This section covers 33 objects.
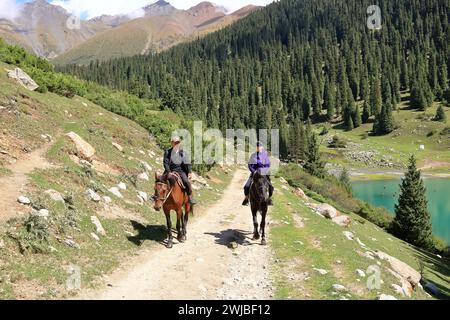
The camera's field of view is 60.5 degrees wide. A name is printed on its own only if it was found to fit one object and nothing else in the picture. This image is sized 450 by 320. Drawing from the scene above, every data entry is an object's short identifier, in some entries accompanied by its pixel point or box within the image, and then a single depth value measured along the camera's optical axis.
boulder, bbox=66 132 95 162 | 20.92
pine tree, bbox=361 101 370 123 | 158.25
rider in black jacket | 15.64
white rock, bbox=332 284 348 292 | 11.32
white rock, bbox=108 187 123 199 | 18.98
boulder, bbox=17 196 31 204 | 13.25
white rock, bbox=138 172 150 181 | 23.95
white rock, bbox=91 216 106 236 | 14.70
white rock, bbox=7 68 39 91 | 26.27
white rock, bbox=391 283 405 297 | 13.02
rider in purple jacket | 16.33
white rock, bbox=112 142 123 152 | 25.75
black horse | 16.09
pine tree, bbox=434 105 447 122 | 141.66
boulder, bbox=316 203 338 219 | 28.72
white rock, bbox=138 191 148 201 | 21.04
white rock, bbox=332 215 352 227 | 28.47
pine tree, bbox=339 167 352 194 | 64.28
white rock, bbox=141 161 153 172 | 26.00
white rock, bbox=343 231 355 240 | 20.54
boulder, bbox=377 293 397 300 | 10.75
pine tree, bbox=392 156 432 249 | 44.72
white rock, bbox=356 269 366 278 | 12.88
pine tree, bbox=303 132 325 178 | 67.97
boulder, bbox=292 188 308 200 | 38.30
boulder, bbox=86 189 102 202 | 16.78
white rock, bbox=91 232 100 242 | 14.07
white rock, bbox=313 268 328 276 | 12.91
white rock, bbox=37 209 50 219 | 13.09
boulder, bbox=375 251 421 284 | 18.92
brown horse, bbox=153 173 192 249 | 14.74
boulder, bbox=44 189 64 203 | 14.79
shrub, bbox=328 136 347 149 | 138.25
